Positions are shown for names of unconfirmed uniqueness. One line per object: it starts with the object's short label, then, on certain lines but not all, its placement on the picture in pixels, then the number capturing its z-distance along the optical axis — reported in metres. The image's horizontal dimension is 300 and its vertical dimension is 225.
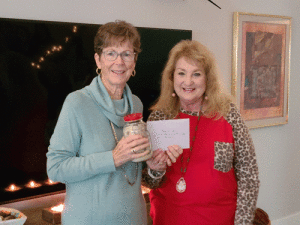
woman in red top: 1.51
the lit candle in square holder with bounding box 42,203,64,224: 1.71
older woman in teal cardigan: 1.16
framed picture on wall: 2.75
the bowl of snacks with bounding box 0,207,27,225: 1.51
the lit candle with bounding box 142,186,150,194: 2.05
